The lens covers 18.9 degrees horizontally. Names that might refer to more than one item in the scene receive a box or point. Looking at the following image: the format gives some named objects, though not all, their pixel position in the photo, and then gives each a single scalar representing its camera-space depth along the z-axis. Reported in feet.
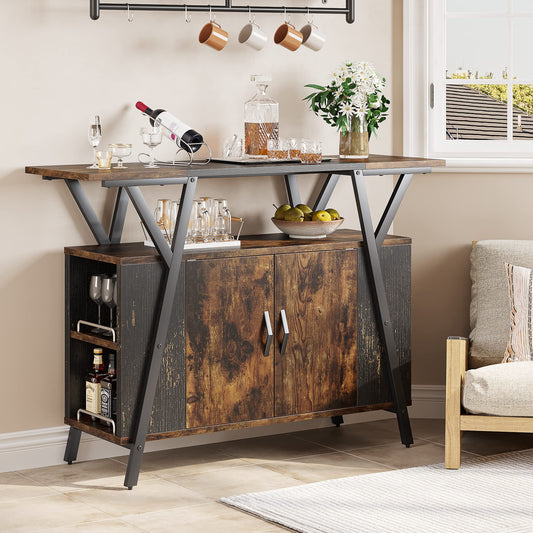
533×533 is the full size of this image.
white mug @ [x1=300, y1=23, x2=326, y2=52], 21.23
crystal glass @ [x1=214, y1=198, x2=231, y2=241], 19.64
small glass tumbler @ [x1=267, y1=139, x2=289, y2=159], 20.20
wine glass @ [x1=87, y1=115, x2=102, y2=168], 18.81
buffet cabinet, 18.39
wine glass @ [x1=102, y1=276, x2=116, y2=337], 18.43
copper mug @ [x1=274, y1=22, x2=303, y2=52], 20.89
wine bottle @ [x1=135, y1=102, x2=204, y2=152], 19.18
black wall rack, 19.17
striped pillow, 20.31
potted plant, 21.07
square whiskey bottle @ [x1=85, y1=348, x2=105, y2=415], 19.14
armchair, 18.63
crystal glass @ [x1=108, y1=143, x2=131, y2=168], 18.72
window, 23.02
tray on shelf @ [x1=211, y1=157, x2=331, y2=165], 19.59
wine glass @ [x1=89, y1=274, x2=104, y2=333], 18.82
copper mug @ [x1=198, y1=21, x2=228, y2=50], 19.98
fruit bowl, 20.56
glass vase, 21.07
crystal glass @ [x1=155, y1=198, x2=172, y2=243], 19.10
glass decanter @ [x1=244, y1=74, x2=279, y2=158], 20.58
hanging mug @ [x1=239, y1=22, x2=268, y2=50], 20.54
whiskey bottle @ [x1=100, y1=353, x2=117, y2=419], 18.79
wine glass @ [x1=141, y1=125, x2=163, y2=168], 18.98
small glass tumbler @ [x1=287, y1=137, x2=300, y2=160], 20.42
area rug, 16.19
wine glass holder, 19.25
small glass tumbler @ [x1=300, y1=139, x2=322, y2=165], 20.19
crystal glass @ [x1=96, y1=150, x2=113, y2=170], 18.27
